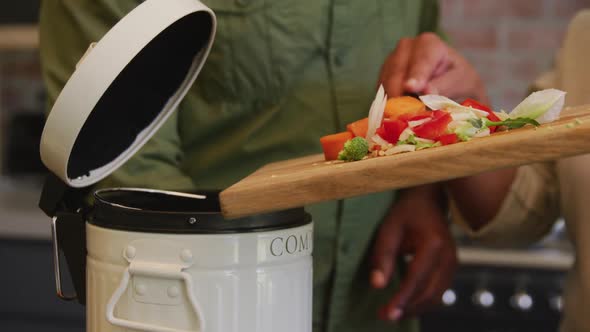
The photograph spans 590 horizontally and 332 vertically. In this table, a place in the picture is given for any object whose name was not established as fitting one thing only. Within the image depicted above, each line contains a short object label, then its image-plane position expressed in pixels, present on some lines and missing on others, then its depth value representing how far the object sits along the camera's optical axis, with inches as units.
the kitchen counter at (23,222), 94.1
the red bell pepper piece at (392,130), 43.3
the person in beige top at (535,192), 56.2
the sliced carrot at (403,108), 44.3
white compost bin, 40.7
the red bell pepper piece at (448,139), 41.8
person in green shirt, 57.5
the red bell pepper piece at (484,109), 43.5
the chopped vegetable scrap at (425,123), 42.0
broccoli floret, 42.6
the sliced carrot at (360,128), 45.0
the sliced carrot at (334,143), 44.6
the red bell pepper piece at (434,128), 42.5
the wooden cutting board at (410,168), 39.7
